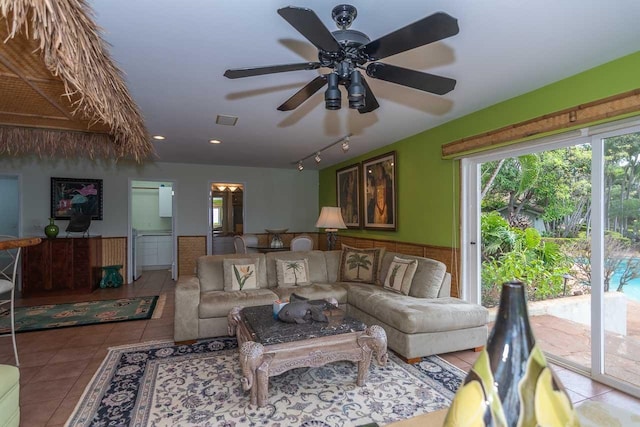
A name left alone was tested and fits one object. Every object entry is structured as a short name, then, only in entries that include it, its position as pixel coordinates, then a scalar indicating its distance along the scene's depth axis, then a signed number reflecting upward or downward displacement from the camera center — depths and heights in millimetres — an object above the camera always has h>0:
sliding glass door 2461 -236
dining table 5605 -614
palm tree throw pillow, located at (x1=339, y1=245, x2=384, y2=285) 4082 -655
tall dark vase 736 -395
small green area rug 3846 -1303
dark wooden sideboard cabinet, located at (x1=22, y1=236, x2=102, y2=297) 5281 -879
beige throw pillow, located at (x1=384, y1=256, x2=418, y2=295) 3541 -677
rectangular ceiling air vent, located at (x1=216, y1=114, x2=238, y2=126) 3628 +1074
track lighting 4490 +1052
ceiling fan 1323 +774
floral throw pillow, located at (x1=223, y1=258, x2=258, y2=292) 3723 -703
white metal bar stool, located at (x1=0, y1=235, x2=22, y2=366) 2461 -558
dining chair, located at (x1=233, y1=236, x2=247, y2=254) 5129 -507
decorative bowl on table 5598 -498
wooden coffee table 2162 -952
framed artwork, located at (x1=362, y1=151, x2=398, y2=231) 4891 +354
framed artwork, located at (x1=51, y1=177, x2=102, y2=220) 5875 +298
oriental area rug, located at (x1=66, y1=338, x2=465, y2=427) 2057 -1282
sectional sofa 2877 -865
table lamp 4730 -73
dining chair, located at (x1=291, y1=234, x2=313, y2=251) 5352 -491
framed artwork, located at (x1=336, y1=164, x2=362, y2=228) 5926 +386
